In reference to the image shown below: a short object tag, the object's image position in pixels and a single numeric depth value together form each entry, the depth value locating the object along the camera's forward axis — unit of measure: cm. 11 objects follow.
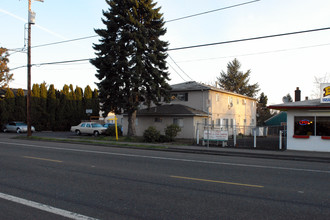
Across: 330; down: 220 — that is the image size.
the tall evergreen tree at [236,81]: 7519
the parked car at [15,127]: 4006
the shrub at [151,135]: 2417
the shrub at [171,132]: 2497
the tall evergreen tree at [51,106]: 4503
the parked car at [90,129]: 3278
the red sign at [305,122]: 1895
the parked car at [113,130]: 3100
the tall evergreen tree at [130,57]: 2714
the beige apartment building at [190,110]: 2977
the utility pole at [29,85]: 2767
